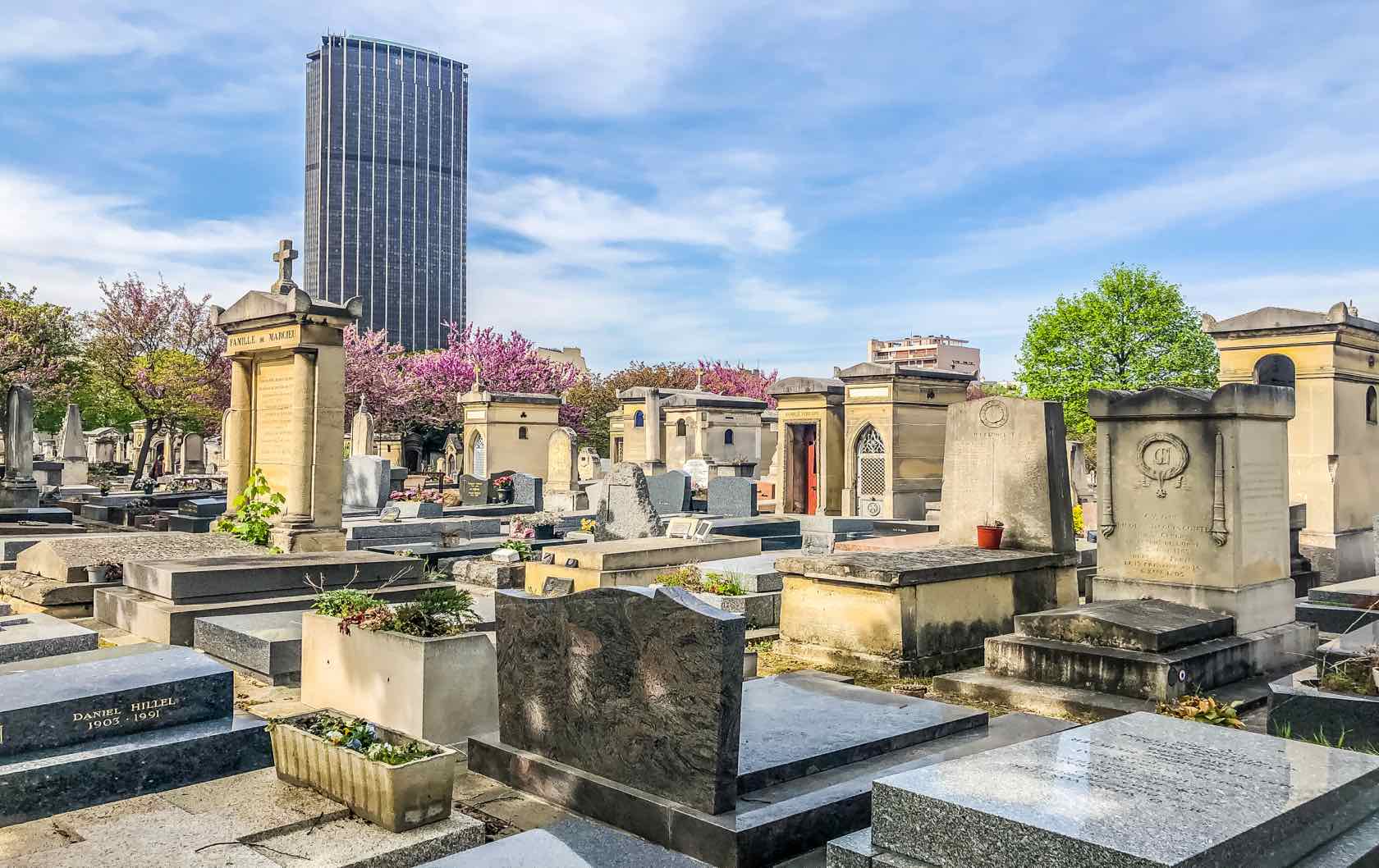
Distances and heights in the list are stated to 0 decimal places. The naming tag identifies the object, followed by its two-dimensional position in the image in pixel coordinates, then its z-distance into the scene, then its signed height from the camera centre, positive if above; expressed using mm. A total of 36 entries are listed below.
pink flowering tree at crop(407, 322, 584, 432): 45188 +4083
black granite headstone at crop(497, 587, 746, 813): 4148 -1094
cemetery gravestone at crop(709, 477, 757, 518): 20703 -922
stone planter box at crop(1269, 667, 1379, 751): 5172 -1417
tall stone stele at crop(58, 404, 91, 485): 29781 +23
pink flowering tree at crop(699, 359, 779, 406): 57656 +4471
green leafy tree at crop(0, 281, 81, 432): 28109 +3210
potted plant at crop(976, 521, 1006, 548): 9320 -770
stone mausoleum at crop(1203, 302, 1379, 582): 14711 +548
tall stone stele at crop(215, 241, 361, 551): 11938 +564
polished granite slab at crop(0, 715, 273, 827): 4340 -1503
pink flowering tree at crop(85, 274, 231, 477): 32719 +3469
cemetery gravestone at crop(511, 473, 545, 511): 24469 -940
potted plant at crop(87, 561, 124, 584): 9680 -1193
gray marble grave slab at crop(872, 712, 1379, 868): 2977 -1176
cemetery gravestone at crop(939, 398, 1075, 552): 9164 -189
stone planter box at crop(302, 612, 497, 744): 5645 -1377
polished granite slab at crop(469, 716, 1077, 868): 3998 -1577
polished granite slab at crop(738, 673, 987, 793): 4715 -1510
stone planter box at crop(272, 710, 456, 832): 4004 -1410
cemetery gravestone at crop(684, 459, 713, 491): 30109 -548
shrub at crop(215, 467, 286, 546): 11883 -733
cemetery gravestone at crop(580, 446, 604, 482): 34375 -425
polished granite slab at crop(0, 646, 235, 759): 4582 -1219
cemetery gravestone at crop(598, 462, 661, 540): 14453 -787
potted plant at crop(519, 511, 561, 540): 16594 -1255
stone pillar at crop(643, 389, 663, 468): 33844 +1004
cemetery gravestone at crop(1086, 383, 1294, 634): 7988 -371
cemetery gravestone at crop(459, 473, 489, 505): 25016 -969
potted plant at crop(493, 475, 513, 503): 25562 -971
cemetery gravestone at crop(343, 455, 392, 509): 22734 -699
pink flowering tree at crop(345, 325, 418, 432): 41656 +3005
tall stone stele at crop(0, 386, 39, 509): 18953 -39
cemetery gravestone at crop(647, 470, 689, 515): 21734 -873
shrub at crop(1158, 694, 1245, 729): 5984 -1602
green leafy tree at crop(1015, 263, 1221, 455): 34750 +4077
